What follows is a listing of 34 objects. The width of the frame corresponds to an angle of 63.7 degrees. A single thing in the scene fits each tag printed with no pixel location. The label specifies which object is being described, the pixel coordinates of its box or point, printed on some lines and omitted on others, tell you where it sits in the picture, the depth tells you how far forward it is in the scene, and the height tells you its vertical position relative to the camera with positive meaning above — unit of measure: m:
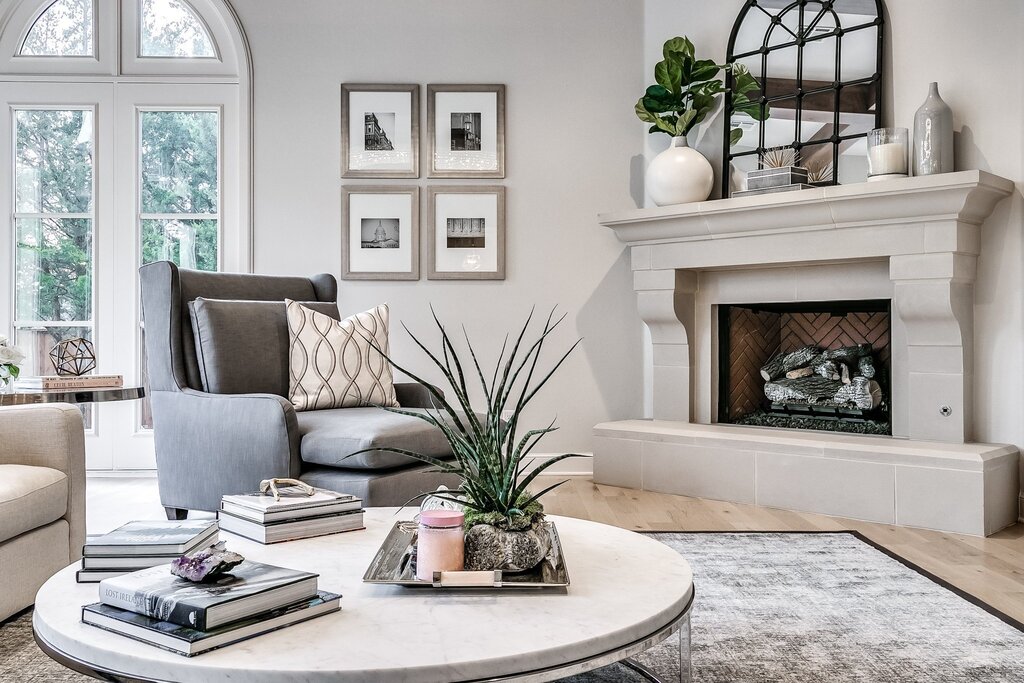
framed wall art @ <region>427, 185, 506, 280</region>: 4.59 +0.64
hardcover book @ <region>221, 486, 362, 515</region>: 1.65 -0.33
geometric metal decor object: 3.17 -0.08
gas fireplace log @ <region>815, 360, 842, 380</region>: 3.90 -0.14
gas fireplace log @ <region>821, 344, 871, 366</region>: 3.86 -0.06
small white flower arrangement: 2.71 -0.06
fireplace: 3.28 -0.05
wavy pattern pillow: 3.12 -0.09
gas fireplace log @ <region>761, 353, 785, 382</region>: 4.15 -0.14
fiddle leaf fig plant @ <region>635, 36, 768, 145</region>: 4.09 +1.26
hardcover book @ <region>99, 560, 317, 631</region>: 1.09 -0.34
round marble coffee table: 1.02 -0.40
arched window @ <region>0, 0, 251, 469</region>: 4.51 +0.98
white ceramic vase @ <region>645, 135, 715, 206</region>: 4.05 +0.81
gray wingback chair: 2.58 -0.26
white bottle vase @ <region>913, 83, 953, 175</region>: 3.39 +0.84
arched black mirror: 3.76 +1.22
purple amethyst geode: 1.17 -0.32
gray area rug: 1.77 -0.72
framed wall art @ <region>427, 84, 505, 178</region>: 4.57 +1.22
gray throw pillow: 2.95 -0.01
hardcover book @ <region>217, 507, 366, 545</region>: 1.63 -0.38
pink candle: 1.34 -0.33
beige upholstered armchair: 1.99 -0.39
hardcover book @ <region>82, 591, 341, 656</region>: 1.05 -0.38
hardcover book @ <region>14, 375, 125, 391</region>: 2.79 -0.14
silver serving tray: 1.31 -0.38
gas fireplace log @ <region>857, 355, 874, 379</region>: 3.81 -0.12
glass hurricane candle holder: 3.47 +0.79
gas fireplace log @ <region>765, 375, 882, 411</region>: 3.80 -0.25
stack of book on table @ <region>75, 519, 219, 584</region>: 1.35 -0.35
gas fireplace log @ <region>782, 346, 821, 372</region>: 4.04 -0.09
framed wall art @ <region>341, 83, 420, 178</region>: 4.57 +1.17
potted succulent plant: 1.36 -0.27
